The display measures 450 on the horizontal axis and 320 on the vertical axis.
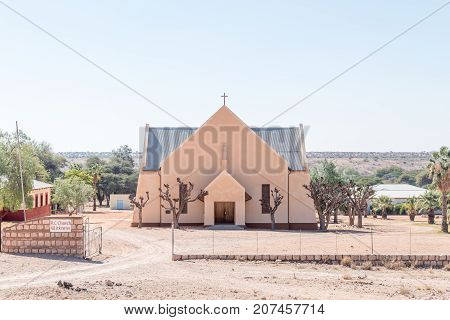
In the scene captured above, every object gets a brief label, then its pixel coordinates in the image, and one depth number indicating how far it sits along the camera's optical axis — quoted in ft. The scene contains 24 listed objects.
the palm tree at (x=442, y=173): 152.97
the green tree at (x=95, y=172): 273.79
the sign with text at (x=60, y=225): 93.18
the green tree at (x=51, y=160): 326.30
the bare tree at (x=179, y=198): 150.92
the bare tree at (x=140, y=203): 154.61
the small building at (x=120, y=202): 262.47
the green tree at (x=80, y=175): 251.60
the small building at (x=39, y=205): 167.84
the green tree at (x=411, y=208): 213.87
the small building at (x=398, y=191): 279.90
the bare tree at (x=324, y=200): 152.25
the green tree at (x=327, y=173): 208.74
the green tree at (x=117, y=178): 314.35
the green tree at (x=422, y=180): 462.19
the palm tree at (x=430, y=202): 193.47
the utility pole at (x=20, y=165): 115.92
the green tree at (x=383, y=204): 229.86
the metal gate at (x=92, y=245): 96.51
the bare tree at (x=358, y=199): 164.24
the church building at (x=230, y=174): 157.07
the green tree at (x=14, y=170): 115.44
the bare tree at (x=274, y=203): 152.67
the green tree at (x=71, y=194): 195.21
